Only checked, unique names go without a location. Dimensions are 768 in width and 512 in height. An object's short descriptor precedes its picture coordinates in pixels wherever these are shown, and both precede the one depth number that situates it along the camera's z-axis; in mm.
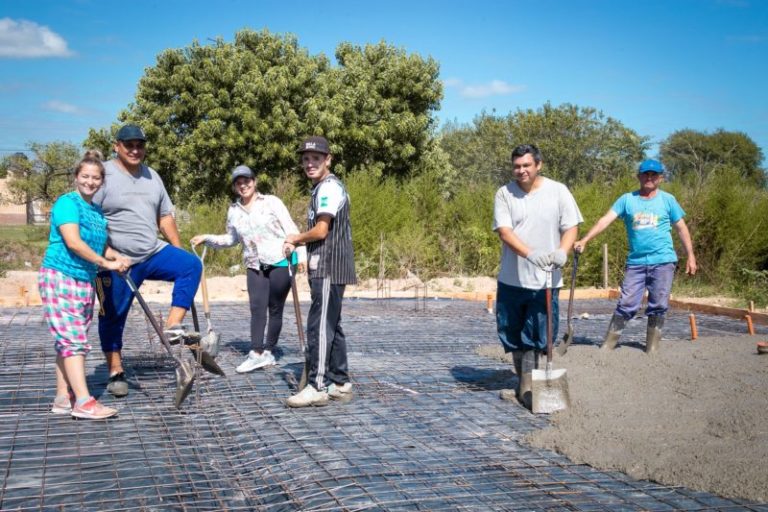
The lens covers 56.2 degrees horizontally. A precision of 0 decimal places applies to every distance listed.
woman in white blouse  4684
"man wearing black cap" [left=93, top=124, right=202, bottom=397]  4004
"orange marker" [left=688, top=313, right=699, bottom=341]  5996
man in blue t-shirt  5246
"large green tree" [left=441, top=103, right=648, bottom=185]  27188
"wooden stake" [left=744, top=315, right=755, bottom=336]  6203
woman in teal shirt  3498
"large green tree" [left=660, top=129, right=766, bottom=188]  31209
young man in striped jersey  3785
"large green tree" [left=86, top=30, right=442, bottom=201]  17359
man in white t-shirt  3852
